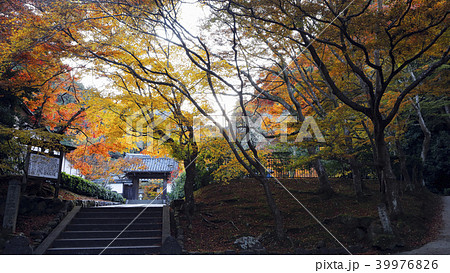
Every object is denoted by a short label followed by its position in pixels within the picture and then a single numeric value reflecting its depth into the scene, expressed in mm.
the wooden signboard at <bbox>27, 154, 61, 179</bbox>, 9062
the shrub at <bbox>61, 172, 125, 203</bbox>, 12969
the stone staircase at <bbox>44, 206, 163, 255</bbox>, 7090
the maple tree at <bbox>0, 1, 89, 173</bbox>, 7320
